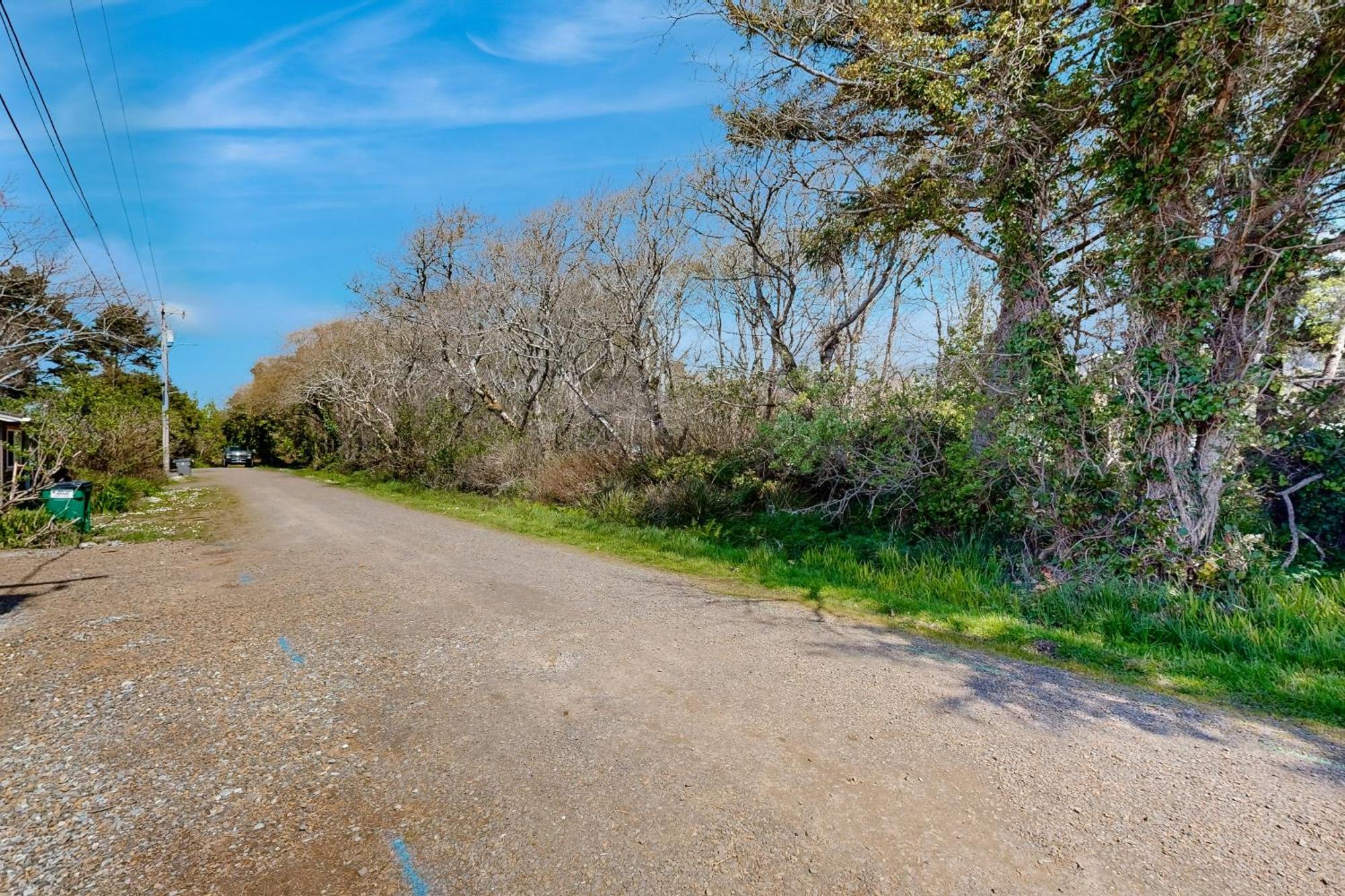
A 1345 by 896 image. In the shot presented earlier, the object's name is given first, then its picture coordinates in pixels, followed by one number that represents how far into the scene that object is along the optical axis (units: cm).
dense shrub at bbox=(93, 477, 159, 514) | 1297
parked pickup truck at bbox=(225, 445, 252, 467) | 4297
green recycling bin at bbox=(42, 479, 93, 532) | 920
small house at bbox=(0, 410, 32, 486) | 1145
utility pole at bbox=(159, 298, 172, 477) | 2988
